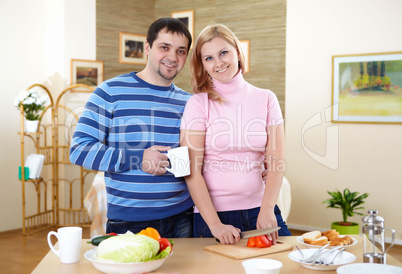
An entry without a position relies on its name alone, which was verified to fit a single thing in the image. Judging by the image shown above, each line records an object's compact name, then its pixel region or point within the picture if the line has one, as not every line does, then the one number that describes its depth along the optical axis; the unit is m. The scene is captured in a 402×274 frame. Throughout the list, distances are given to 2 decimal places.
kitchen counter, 1.46
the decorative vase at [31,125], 5.09
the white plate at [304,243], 1.69
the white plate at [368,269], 1.34
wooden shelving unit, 5.44
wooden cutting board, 1.59
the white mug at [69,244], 1.50
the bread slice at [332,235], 1.75
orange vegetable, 1.47
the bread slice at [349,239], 1.74
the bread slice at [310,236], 1.73
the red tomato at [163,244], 1.47
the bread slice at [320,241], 1.71
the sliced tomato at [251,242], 1.69
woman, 1.91
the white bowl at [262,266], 1.27
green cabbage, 1.38
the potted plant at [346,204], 4.60
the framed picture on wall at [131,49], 6.16
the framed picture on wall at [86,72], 5.71
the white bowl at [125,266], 1.37
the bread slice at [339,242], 1.69
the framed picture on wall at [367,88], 4.79
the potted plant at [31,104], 5.02
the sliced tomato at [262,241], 1.68
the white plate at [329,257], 1.47
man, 1.91
